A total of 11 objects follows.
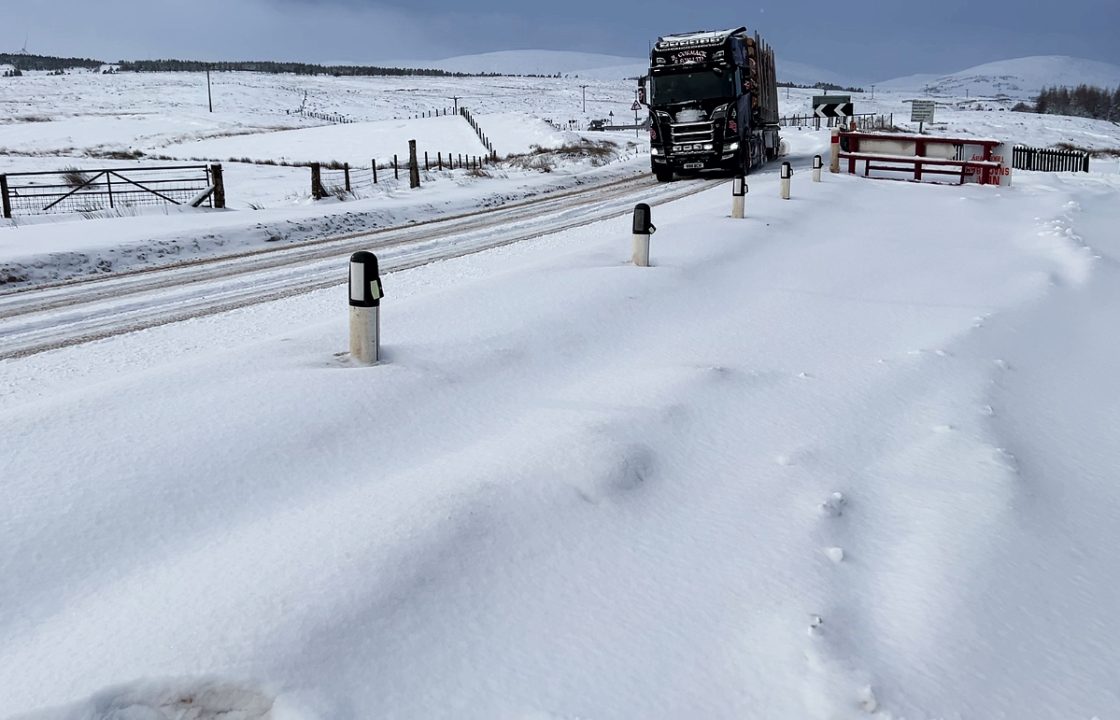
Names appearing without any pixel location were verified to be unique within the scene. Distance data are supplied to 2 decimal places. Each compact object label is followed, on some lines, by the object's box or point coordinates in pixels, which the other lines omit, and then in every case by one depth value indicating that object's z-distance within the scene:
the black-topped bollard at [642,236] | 8.21
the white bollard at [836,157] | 22.00
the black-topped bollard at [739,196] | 12.14
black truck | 21.20
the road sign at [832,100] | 25.58
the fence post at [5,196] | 15.88
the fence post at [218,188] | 16.92
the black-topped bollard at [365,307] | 4.95
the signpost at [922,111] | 40.00
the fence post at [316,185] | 18.23
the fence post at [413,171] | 22.49
